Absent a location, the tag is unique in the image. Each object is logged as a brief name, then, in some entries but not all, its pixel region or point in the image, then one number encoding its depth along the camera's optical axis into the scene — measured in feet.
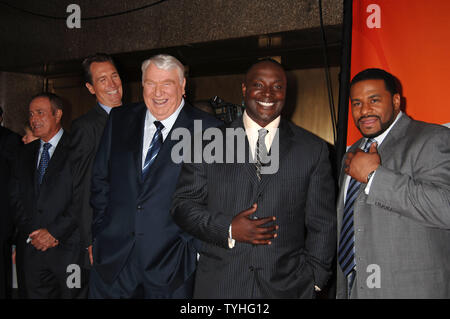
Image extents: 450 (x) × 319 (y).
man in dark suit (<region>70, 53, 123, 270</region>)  8.64
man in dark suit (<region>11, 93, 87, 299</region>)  9.62
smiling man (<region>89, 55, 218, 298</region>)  6.69
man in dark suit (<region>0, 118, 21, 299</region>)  11.19
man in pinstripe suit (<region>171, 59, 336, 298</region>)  5.94
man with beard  5.60
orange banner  8.73
